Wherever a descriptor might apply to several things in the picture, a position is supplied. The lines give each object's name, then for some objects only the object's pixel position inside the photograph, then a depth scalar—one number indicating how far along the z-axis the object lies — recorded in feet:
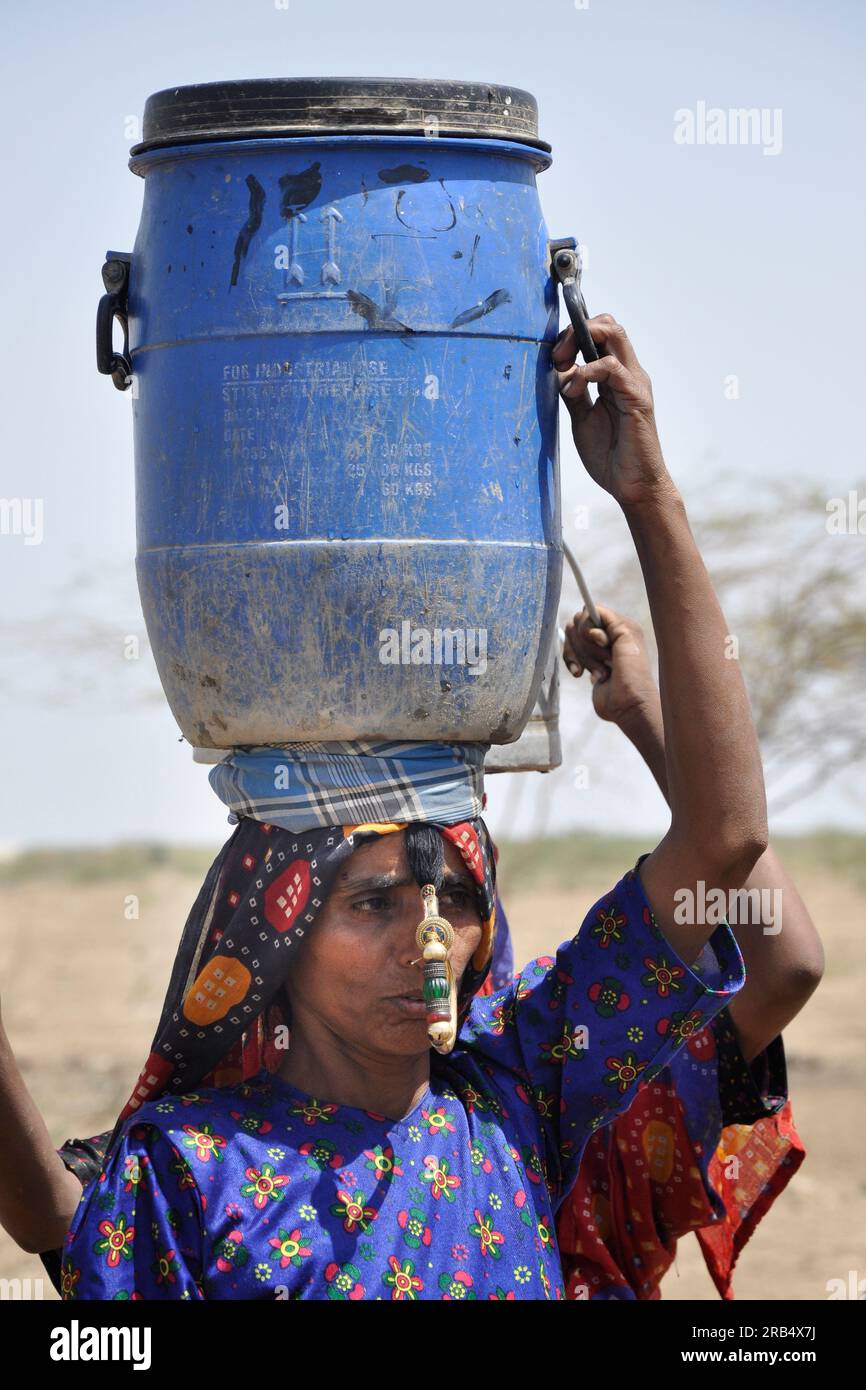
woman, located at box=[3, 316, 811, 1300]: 13.99
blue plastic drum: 13.71
